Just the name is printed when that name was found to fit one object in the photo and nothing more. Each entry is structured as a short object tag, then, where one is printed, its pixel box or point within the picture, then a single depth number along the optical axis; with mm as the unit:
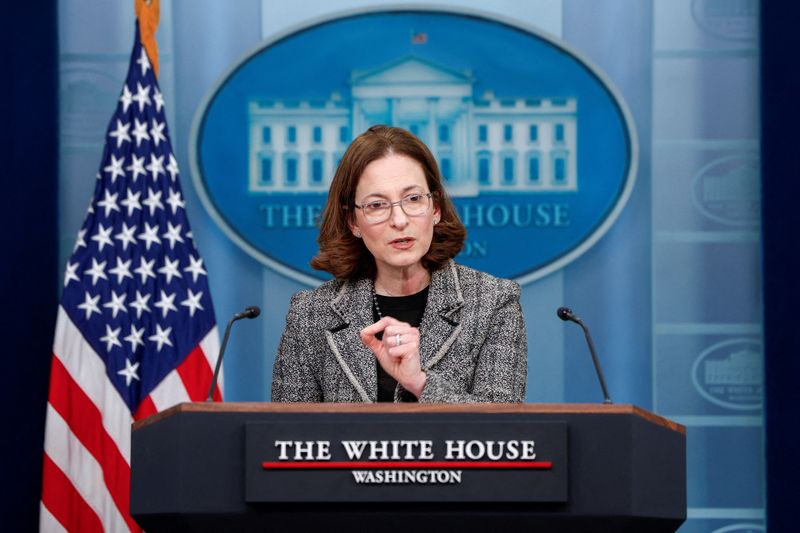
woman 4969
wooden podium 3727
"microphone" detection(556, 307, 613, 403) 4469
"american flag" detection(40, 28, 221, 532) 7730
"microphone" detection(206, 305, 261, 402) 4645
